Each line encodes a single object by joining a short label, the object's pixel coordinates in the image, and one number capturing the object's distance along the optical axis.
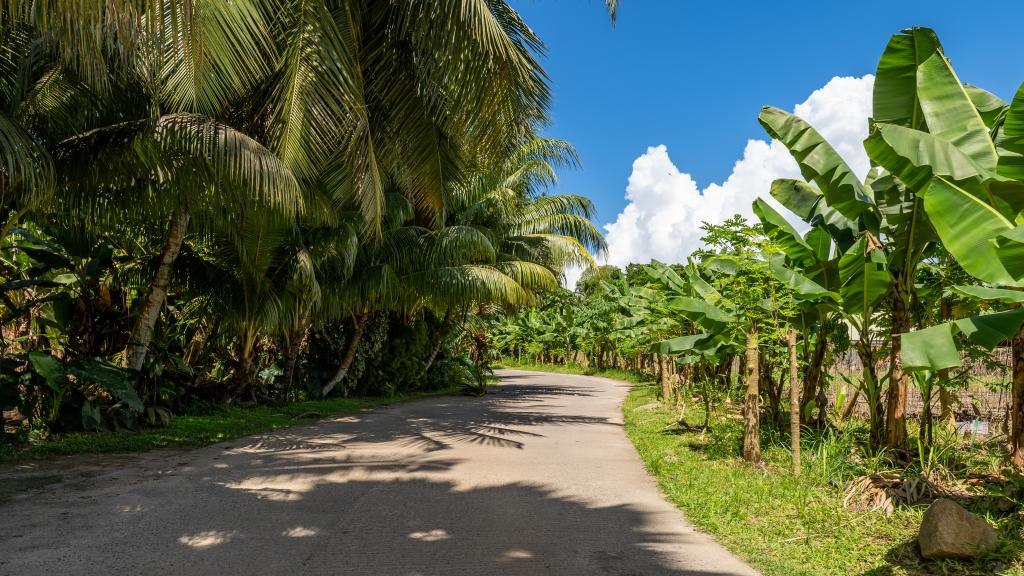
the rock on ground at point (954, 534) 3.87
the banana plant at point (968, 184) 3.89
